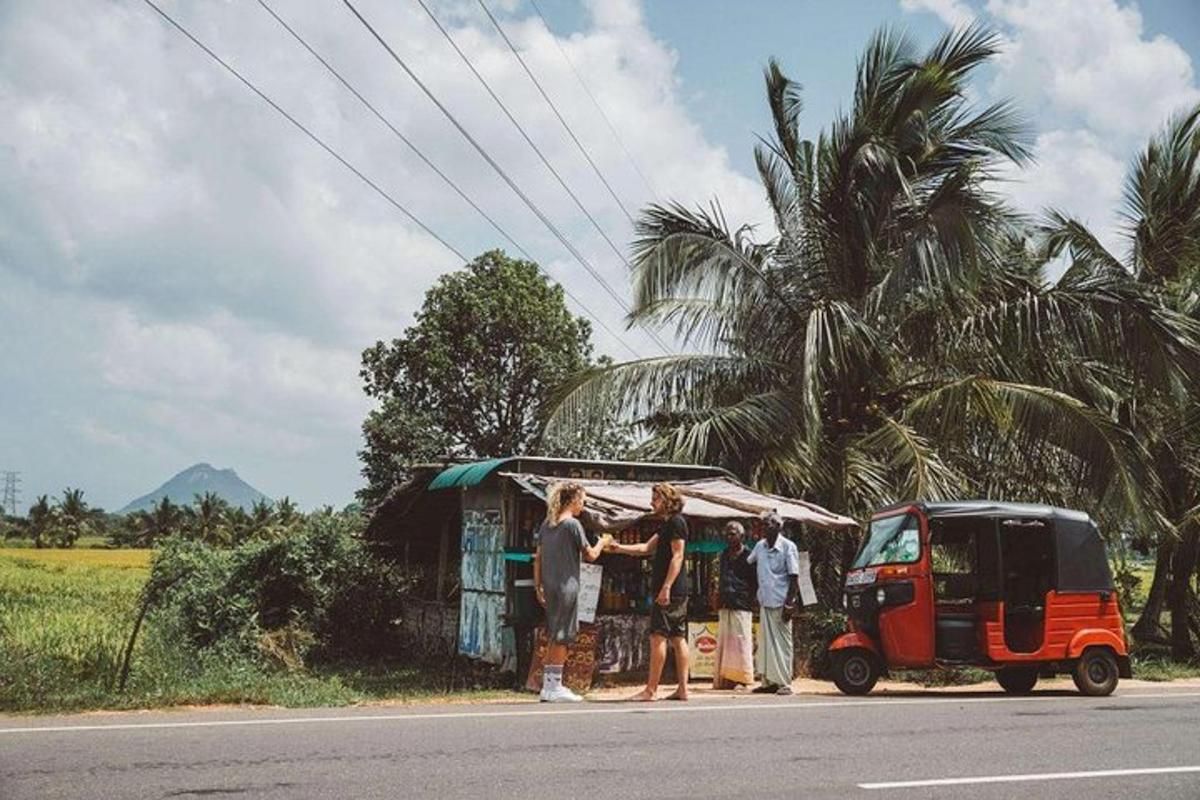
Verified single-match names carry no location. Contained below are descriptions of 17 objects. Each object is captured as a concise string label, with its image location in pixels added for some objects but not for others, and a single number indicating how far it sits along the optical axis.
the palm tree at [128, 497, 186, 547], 84.94
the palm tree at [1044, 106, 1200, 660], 20.97
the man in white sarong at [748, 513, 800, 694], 12.18
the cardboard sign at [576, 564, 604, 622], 12.48
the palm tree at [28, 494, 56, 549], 83.56
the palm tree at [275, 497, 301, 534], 54.95
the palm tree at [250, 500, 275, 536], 57.54
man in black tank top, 10.62
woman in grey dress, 10.52
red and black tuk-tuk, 11.95
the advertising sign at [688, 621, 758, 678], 13.78
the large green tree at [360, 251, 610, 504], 32.22
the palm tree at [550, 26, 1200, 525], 16.66
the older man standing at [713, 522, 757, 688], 12.70
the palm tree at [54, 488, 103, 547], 82.75
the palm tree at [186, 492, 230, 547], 73.94
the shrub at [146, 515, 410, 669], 15.66
